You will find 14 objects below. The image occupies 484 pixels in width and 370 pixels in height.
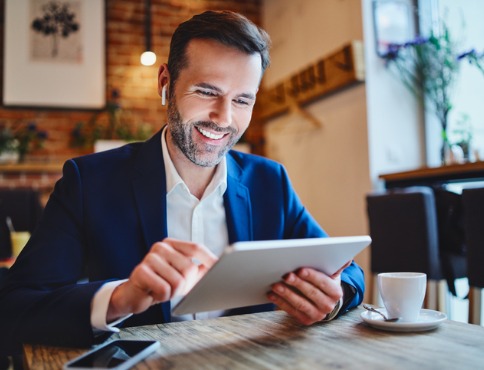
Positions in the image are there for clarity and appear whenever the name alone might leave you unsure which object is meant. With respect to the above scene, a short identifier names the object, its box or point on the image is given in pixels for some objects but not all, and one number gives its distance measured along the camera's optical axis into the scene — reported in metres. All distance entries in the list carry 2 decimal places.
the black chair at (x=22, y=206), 2.92
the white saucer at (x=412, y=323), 0.82
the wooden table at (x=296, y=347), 0.67
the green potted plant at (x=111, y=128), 4.32
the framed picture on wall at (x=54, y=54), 4.19
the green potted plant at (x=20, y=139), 4.00
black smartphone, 0.66
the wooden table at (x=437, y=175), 2.55
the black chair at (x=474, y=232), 2.01
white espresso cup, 0.86
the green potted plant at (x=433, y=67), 3.05
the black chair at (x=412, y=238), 2.45
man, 0.84
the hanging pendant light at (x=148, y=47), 3.83
